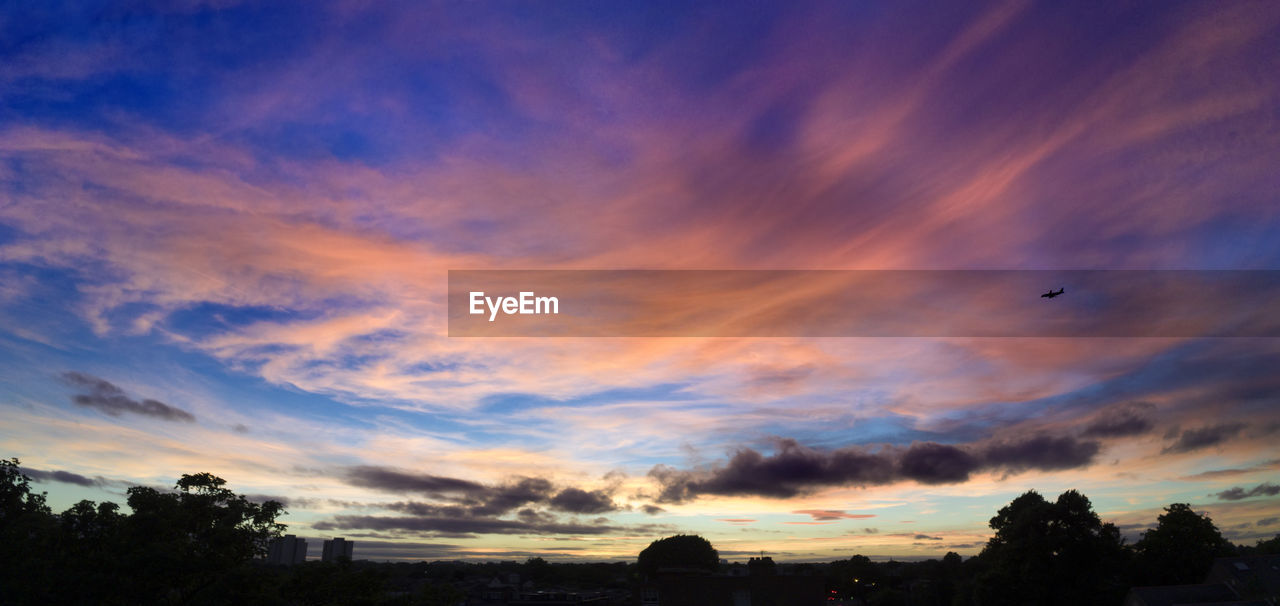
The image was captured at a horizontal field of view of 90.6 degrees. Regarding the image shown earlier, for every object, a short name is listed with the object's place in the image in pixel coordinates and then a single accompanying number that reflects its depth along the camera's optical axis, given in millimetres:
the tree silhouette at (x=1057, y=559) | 70125
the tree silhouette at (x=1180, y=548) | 81188
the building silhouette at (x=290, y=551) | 39962
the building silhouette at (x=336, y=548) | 38131
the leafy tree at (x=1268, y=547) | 109062
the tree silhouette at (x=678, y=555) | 162375
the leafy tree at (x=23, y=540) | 26891
